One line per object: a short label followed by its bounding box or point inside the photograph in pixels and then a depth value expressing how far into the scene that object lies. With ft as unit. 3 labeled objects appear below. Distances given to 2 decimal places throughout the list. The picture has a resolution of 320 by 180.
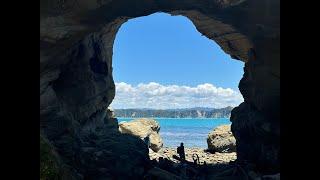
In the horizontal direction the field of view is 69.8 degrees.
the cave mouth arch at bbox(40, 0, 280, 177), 41.58
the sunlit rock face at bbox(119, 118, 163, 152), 83.99
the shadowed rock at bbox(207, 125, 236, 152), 76.77
